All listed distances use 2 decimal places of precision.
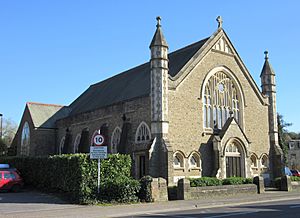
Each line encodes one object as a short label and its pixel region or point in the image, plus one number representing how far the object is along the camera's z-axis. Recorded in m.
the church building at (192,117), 26.14
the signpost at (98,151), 19.16
